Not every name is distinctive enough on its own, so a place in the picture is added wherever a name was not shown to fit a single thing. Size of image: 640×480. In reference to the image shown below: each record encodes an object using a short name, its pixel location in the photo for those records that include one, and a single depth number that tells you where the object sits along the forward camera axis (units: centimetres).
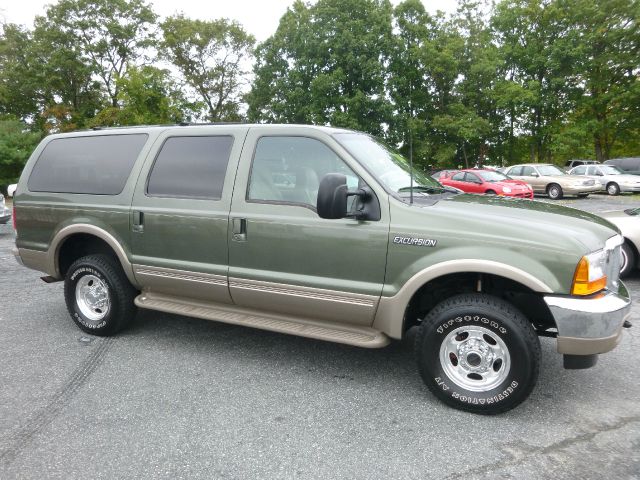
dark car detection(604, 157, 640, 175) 2316
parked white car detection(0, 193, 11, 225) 1179
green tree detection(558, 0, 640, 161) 3134
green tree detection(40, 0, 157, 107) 3859
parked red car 1744
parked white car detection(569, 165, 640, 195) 2097
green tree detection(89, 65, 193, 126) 2881
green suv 294
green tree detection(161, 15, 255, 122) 4125
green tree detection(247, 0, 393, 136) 3284
